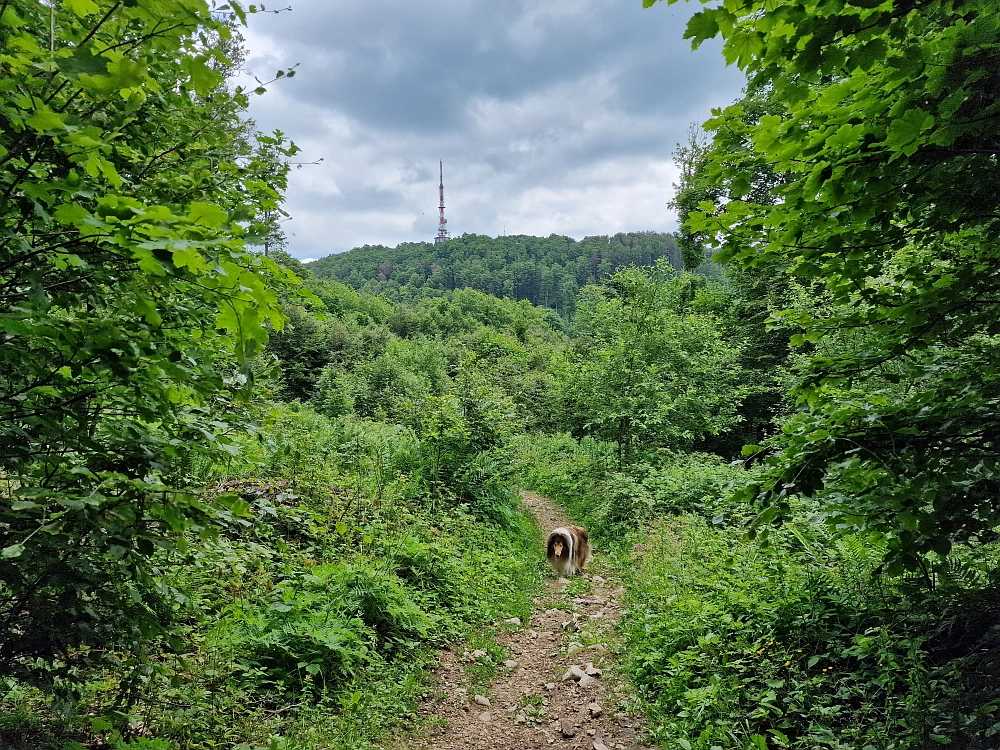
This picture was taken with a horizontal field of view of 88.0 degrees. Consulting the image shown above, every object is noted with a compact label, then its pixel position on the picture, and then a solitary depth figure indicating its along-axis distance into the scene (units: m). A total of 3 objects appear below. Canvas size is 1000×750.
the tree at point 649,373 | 14.34
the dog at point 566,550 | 9.57
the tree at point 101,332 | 1.75
